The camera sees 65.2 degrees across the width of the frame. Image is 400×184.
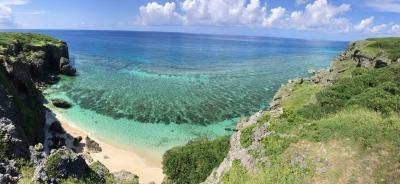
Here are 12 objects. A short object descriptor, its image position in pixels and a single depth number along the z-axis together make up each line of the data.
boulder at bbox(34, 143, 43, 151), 30.67
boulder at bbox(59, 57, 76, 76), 104.56
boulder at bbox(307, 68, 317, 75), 127.81
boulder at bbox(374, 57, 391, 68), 69.56
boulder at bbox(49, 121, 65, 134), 53.91
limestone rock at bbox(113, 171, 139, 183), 32.84
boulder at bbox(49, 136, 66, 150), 48.09
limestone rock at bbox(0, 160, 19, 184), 23.43
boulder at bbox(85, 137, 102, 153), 49.88
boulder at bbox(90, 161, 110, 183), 30.29
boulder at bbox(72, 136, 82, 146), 51.16
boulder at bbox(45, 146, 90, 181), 25.08
